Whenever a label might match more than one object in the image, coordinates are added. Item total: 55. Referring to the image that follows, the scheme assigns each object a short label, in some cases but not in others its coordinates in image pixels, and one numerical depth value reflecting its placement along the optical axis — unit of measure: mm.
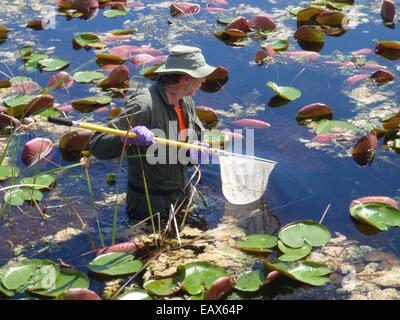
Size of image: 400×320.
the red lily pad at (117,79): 6945
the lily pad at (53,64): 7383
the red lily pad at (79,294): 4094
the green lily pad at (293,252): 4590
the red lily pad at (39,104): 6315
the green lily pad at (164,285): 4301
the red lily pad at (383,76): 6980
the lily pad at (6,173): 5574
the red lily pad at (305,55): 7516
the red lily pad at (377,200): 5117
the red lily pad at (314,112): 6309
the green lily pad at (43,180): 5469
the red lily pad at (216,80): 7102
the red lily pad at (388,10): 8203
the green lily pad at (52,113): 6496
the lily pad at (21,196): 5290
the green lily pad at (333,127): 6195
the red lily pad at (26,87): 6832
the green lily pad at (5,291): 4316
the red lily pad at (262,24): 8109
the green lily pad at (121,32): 8141
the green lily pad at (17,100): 6469
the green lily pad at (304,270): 4402
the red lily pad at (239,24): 8102
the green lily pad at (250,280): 4352
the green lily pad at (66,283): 4297
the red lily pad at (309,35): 7785
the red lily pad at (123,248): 4656
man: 4664
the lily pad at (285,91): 6676
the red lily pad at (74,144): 5965
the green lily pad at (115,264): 4500
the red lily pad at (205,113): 6328
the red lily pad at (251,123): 6348
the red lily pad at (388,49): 7488
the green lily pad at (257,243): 4746
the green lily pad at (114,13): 8719
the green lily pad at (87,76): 7109
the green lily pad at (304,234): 4754
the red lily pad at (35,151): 5840
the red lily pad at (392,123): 6129
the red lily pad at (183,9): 8789
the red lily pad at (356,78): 6984
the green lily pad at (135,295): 4199
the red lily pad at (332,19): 8078
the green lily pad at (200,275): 4316
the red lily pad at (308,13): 8232
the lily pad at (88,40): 7914
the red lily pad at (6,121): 6184
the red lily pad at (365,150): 5797
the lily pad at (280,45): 7676
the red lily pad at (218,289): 4223
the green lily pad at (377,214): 4977
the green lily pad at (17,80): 6988
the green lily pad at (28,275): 4355
